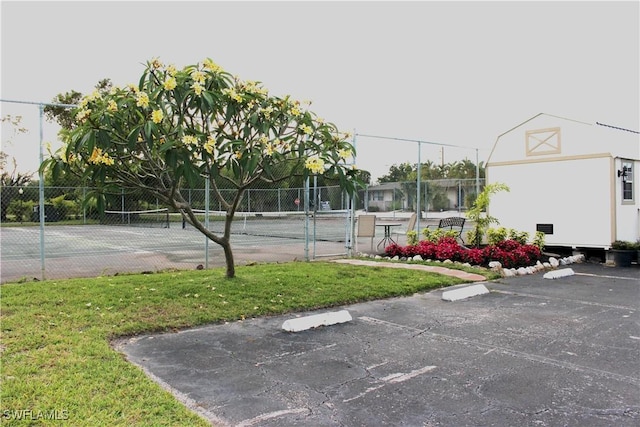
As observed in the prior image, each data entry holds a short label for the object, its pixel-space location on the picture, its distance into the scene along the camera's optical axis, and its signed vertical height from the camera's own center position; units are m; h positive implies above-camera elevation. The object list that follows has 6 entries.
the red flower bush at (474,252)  10.13 -0.96
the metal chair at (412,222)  12.70 -0.34
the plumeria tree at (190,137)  5.48 +0.91
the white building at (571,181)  11.12 +0.67
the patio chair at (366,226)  12.32 -0.42
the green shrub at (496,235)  11.33 -0.62
